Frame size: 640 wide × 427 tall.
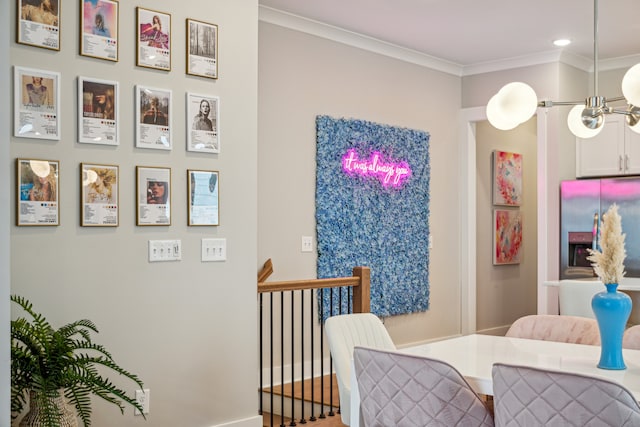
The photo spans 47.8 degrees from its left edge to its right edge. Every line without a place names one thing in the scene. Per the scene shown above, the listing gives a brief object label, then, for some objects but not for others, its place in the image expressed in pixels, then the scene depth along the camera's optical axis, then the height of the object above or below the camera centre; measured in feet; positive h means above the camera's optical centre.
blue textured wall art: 17.76 +0.23
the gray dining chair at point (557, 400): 6.52 -1.71
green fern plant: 8.98 -1.93
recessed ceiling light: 18.84 +4.62
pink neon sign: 18.28 +1.31
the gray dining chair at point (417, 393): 7.71 -1.91
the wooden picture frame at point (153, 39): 11.57 +2.91
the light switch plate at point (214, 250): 12.44 -0.55
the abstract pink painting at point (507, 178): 23.72 +1.32
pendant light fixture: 9.53 +1.60
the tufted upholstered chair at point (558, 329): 11.42 -1.81
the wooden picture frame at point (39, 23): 10.29 +2.82
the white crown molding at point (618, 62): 20.32 +4.44
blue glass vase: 8.54 -1.23
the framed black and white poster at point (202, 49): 12.26 +2.91
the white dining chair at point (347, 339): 10.43 -1.84
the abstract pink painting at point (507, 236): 23.66 -0.62
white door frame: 22.02 -0.01
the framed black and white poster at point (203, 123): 12.23 +1.64
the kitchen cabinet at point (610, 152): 19.89 +1.86
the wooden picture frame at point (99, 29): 10.93 +2.91
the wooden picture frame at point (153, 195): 11.55 +0.38
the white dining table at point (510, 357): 8.34 -1.83
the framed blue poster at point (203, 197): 12.22 +0.37
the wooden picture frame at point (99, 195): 10.88 +0.36
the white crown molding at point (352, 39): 16.62 +4.59
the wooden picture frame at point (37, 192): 10.21 +0.38
